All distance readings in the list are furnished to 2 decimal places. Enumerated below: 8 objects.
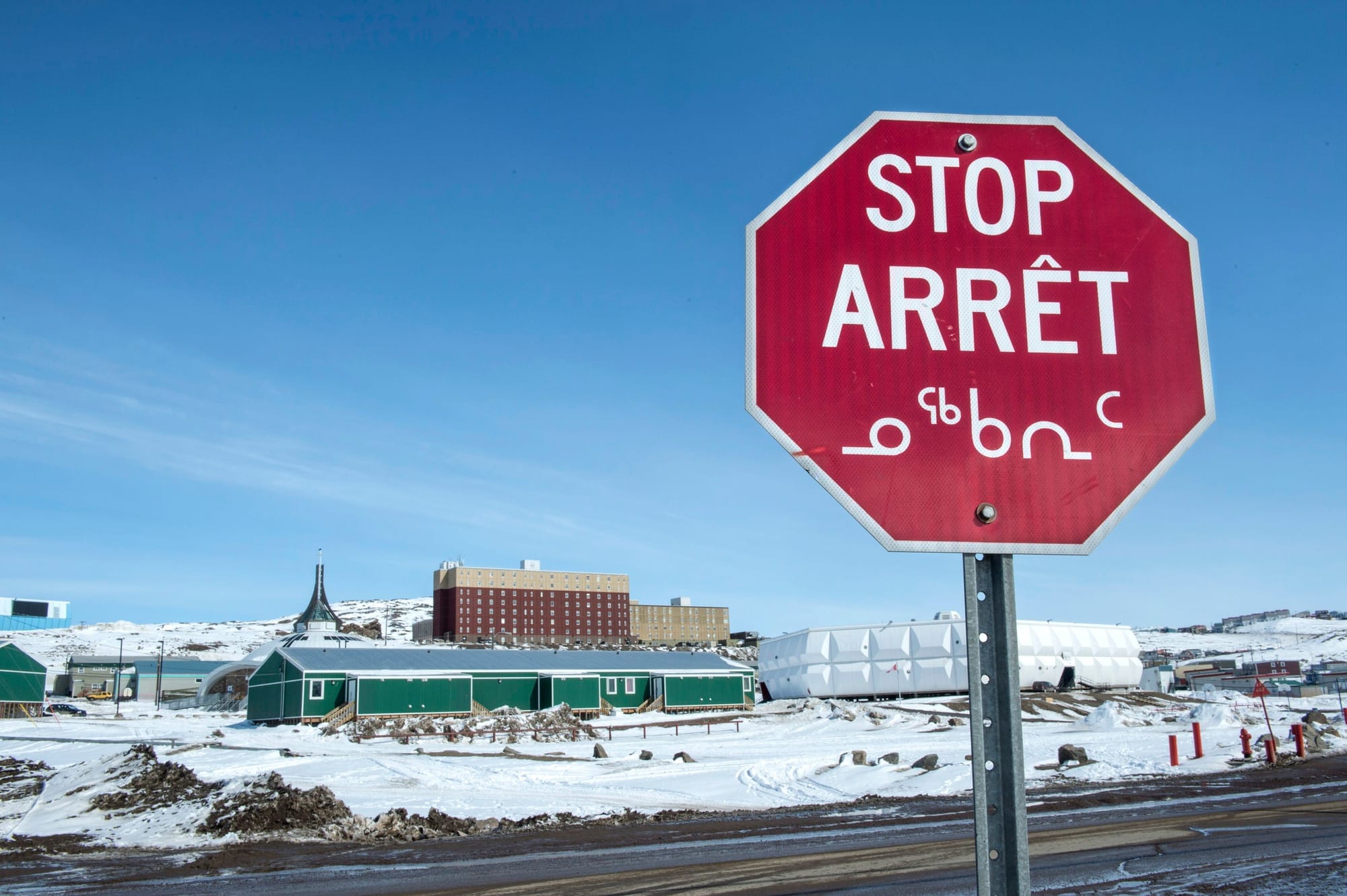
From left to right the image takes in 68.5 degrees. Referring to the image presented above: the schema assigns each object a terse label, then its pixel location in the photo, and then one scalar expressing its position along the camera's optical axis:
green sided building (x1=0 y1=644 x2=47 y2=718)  64.94
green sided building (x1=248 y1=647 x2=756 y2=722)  57.03
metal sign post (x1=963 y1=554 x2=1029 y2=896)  2.38
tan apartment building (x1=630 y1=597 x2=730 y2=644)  167.12
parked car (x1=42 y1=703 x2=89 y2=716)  70.88
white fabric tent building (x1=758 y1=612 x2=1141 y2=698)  72.75
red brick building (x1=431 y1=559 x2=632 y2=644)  146.75
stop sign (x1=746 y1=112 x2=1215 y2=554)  2.64
